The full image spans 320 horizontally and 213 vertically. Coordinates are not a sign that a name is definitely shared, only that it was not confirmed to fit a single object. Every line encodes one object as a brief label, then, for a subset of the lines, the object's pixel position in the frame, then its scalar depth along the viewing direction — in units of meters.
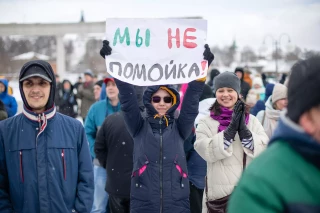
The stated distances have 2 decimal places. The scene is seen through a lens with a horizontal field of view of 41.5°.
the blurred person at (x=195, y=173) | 4.88
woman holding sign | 3.63
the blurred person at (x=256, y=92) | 10.57
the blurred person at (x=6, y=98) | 8.53
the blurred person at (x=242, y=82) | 10.35
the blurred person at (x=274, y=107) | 5.29
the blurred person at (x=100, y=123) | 6.14
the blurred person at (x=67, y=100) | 13.47
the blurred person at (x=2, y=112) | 5.93
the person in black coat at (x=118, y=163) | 5.13
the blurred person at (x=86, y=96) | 12.13
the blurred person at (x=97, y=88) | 9.60
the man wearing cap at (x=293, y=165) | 1.51
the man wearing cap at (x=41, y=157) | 3.12
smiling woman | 3.90
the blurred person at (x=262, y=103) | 7.57
